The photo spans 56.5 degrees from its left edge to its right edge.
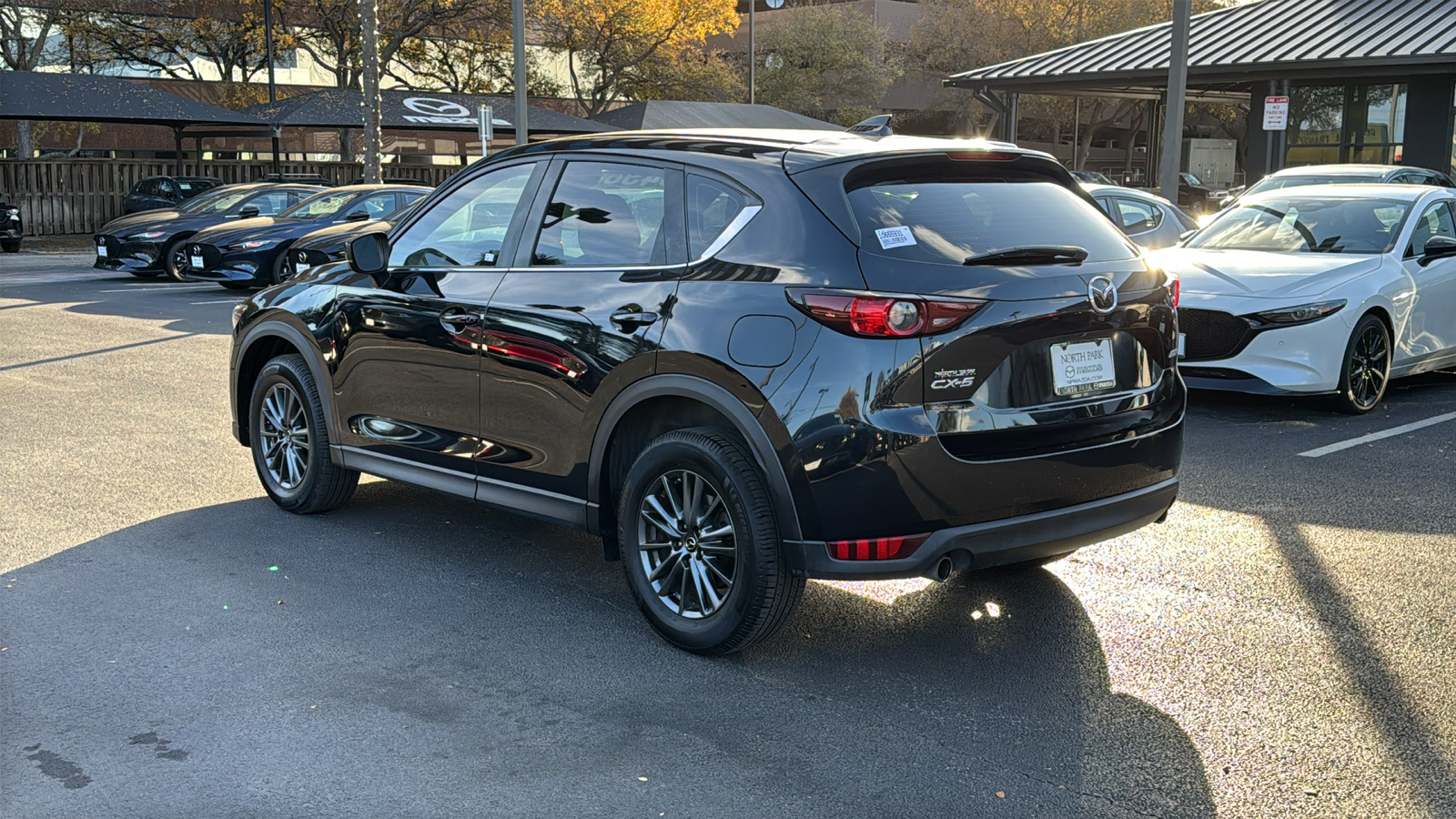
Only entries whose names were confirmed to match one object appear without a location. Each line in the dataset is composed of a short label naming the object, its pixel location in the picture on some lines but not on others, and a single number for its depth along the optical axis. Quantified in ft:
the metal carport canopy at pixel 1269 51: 73.20
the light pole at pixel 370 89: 83.87
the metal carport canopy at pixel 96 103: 86.69
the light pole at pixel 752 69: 148.77
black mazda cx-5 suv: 13.82
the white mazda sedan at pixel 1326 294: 29.55
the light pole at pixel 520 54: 72.90
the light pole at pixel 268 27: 113.70
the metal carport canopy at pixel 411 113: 98.17
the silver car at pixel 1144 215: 45.29
